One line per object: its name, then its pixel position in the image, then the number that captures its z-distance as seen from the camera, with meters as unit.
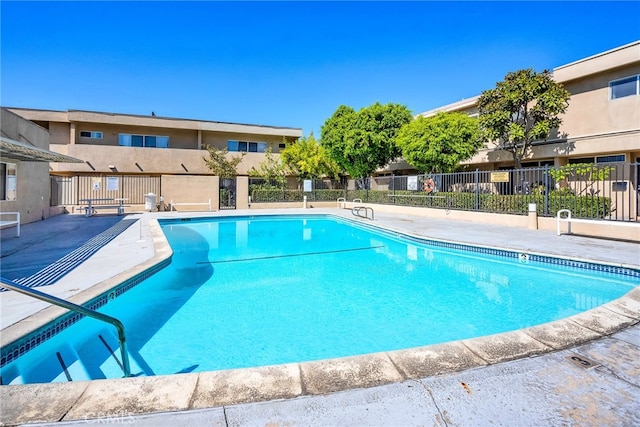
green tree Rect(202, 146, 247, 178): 21.59
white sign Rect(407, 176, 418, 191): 17.53
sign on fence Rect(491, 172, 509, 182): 12.82
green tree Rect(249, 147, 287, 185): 22.44
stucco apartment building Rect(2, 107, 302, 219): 18.55
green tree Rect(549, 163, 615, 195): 10.00
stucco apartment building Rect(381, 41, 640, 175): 13.24
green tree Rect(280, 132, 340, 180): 23.11
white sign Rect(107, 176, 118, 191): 18.39
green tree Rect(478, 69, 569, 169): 14.59
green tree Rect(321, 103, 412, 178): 20.81
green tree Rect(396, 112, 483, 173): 16.89
